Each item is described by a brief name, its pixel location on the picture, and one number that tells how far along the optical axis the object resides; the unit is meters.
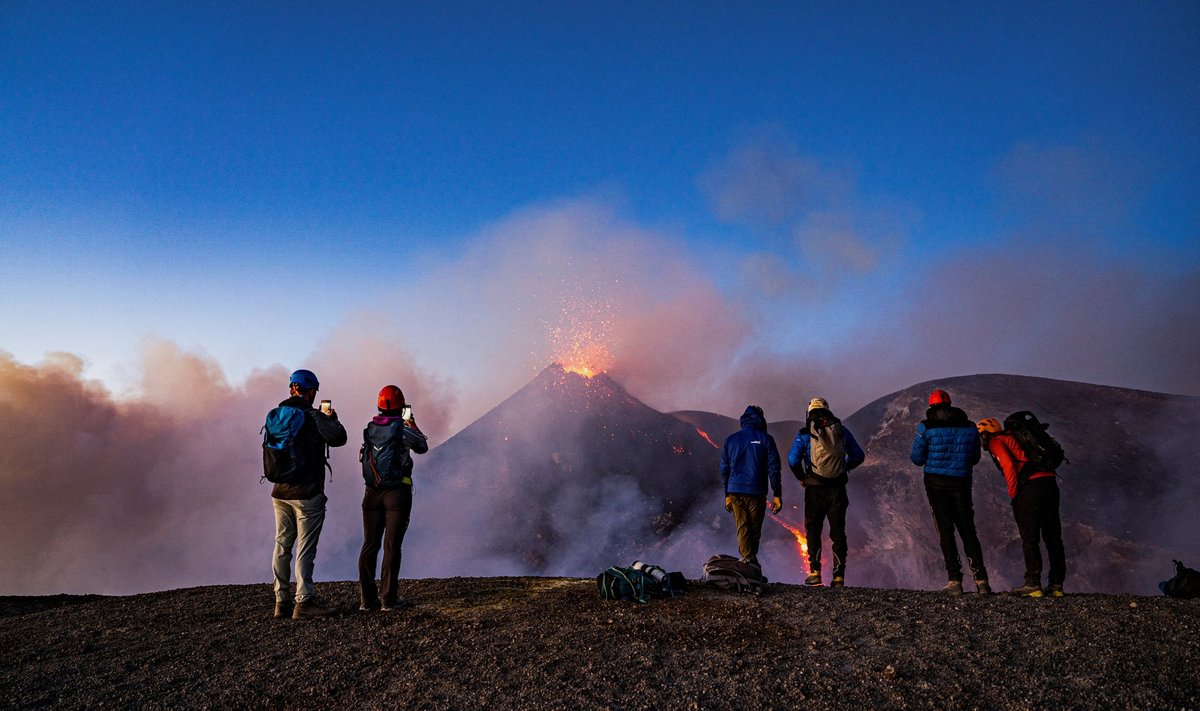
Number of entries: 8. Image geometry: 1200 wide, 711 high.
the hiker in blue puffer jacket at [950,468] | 8.94
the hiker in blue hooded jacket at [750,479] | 10.16
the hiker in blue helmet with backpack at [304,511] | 7.84
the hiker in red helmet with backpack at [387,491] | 8.04
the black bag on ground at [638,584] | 8.07
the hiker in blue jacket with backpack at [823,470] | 10.01
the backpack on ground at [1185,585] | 7.88
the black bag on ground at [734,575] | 8.41
